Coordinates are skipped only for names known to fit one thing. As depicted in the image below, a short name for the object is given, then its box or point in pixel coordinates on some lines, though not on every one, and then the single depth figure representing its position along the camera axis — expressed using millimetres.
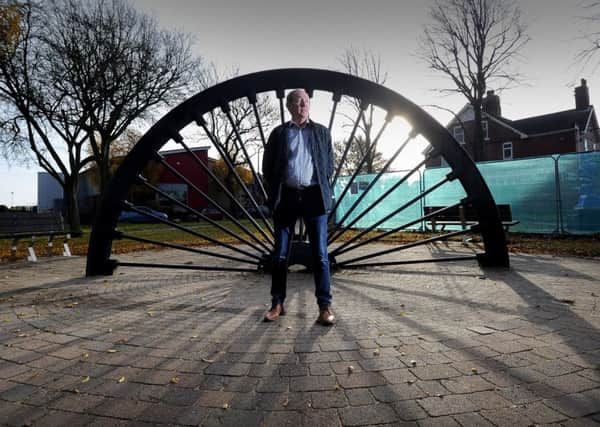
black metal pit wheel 4934
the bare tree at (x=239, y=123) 29719
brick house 31109
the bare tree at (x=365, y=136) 27141
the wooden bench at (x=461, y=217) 9180
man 2883
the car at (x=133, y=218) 28688
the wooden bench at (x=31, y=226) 7344
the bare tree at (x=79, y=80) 13977
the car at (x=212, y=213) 31723
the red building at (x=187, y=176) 33938
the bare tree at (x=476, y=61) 20234
